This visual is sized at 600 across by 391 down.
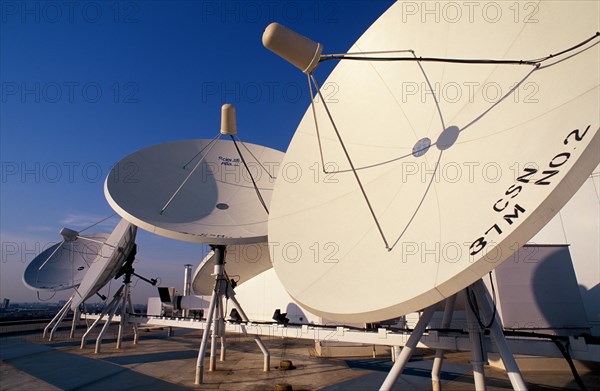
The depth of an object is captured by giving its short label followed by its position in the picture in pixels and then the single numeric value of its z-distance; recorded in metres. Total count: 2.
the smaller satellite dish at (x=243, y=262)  24.55
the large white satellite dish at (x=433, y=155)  5.52
